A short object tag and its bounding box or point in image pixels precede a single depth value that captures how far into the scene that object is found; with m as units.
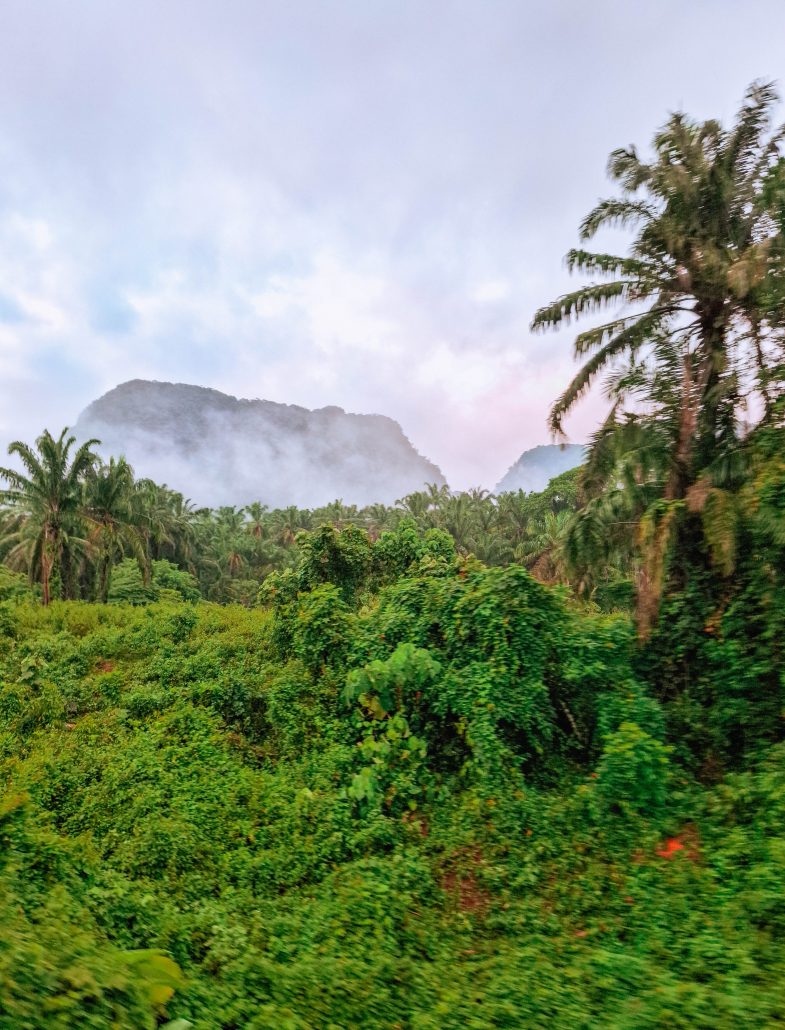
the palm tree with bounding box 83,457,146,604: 23.17
